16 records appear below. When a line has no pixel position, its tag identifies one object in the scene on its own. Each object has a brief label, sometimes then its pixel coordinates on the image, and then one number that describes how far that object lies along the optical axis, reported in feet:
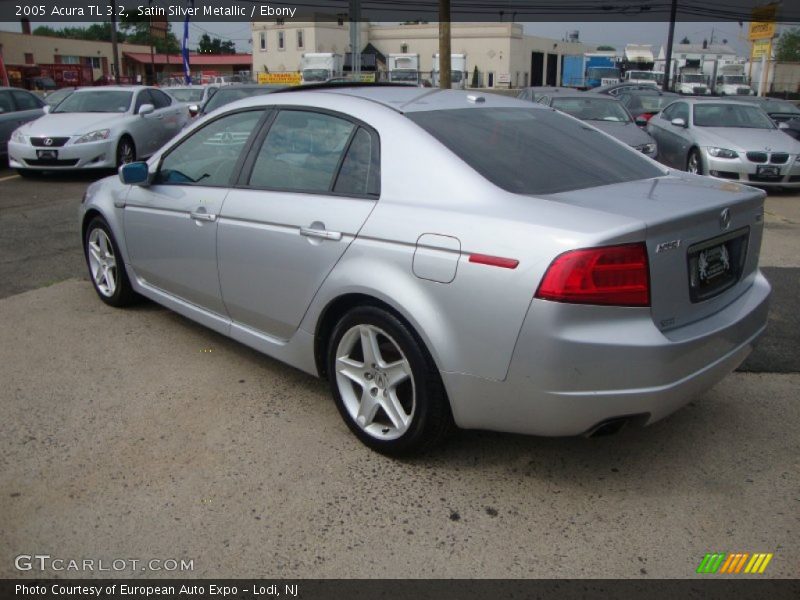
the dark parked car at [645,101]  57.57
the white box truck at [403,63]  156.71
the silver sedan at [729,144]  36.04
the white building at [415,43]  222.07
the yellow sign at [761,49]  92.89
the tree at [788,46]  253.65
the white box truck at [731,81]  117.39
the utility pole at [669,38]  111.96
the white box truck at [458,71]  152.47
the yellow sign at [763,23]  90.43
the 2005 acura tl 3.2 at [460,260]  8.69
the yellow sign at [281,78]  123.44
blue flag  98.07
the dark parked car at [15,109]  42.63
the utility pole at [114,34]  124.16
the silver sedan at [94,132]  37.60
